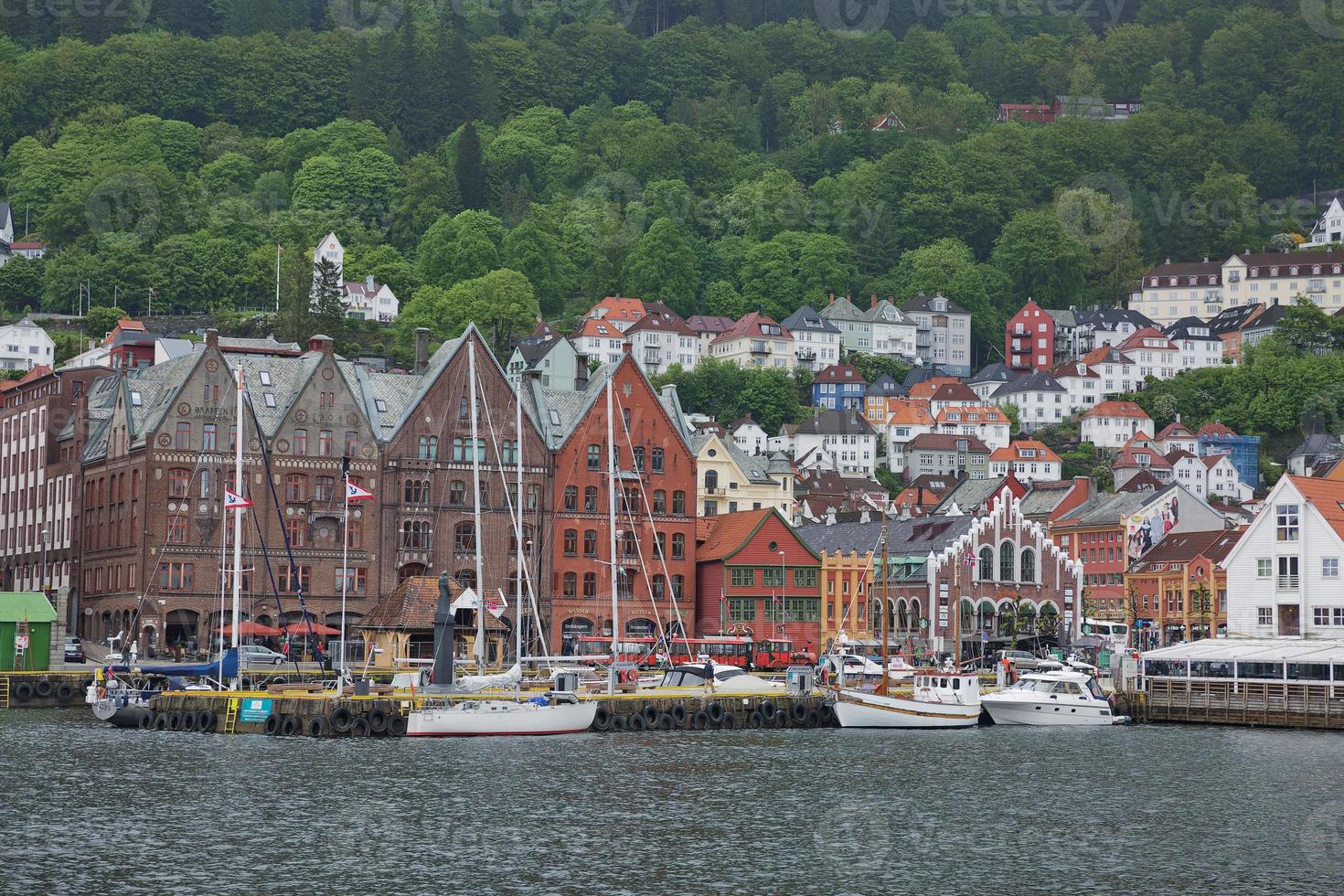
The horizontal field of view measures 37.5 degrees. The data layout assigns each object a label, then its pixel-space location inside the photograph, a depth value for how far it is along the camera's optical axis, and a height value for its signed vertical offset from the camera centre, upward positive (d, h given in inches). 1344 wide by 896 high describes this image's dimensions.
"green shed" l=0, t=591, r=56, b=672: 3951.8 +50.2
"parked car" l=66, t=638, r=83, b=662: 4276.6 +2.9
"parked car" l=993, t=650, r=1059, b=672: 4291.3 -11.3
